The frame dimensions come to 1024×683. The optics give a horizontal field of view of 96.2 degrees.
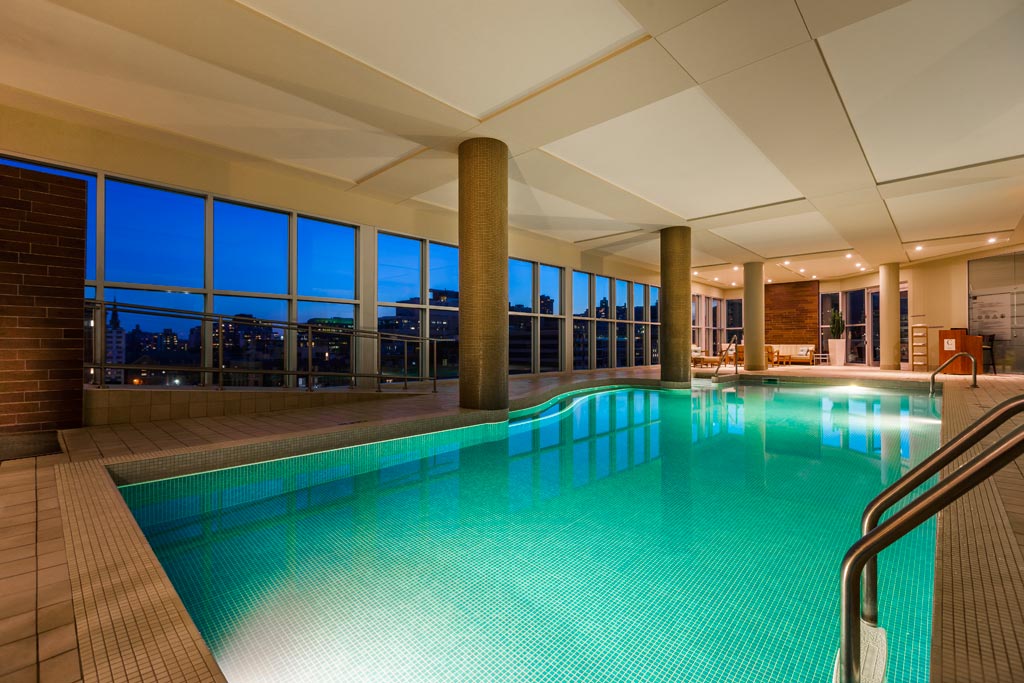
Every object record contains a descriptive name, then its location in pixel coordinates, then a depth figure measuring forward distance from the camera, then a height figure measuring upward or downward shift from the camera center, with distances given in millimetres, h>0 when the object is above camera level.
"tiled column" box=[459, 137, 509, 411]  5312 +882
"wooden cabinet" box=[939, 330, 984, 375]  10023 -104
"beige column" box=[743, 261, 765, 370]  12477 +754
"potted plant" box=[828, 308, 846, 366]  14977 +37
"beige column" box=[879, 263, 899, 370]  12539 +808
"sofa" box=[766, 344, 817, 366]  15453 -325
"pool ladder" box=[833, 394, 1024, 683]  1023 -399
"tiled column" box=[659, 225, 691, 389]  9266 +797
